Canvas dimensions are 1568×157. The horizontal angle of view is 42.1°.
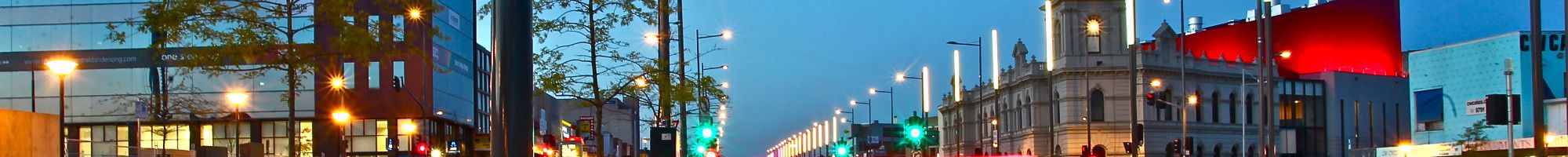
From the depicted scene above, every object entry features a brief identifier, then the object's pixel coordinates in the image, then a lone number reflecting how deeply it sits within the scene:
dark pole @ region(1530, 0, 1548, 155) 28.52
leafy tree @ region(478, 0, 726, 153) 34.59
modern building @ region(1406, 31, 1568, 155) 63.12
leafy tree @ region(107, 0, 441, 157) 33.31
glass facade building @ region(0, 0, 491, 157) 66.88
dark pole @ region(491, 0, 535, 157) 10.59
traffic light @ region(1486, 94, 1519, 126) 31.50
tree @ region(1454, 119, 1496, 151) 57.58
